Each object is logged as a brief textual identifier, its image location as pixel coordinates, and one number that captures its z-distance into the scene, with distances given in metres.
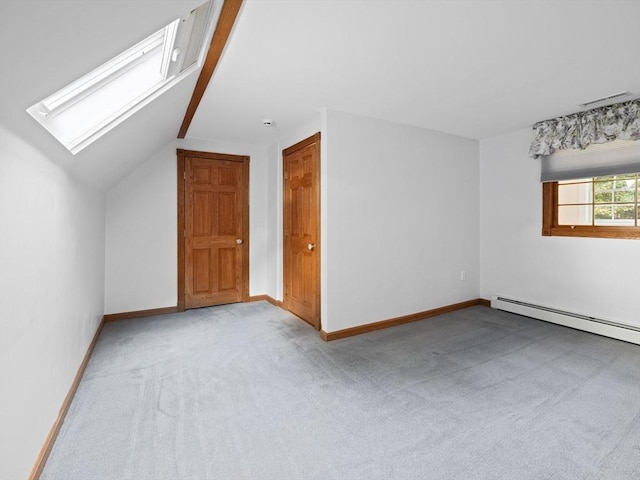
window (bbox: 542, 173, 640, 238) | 3.31
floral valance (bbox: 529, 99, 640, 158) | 3.08
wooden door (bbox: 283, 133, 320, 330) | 3.48
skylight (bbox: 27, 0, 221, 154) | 1.62
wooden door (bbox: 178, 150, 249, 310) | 4.25
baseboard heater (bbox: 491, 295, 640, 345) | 3.22
